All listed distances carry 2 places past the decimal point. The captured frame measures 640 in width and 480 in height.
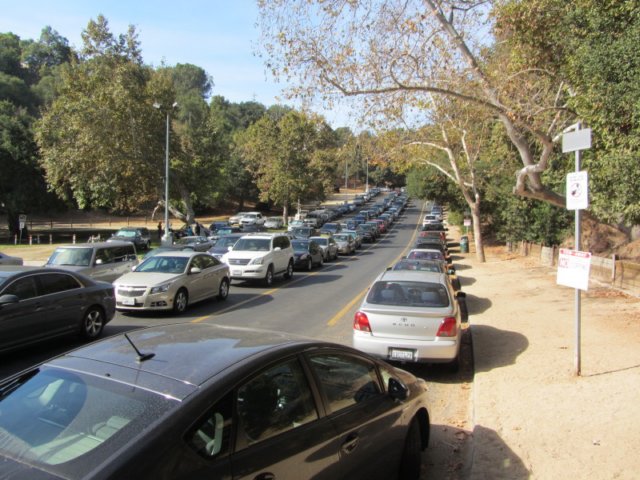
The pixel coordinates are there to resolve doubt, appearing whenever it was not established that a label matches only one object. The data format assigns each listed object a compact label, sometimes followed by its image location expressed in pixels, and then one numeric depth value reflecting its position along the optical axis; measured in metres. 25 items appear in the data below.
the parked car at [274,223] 63.91
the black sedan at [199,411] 2.37
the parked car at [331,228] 48.87
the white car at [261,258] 17.83
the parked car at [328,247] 29.19
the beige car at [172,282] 11.84
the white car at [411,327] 7.49
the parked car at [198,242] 29.63
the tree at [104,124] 35.38
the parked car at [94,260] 13.98
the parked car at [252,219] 57.08
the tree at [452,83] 11.48
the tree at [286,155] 64.50
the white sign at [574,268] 6.77
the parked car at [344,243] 34.34
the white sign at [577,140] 6.84
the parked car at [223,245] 23.05
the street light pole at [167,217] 31.50
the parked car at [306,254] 23.26
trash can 35.88
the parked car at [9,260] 17.27
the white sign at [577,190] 6.78
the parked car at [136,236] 35.22
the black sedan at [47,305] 7.87
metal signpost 6.80
